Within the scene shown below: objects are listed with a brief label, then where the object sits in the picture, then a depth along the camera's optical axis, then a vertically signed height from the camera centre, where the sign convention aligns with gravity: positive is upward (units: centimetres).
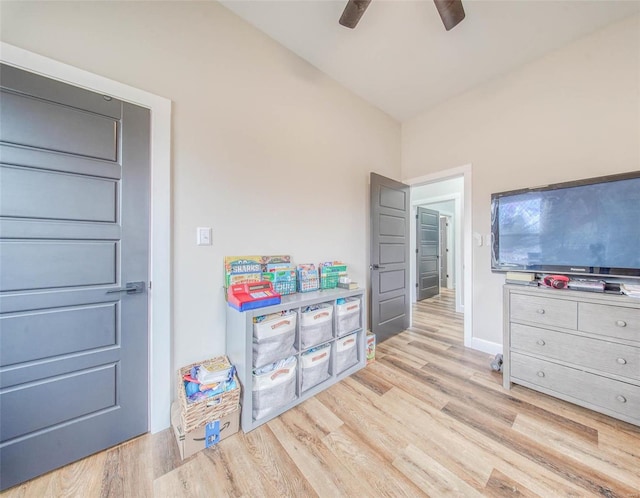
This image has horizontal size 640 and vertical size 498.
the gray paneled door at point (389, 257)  259 -9
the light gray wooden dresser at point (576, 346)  137 -66
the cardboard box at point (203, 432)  122 -104
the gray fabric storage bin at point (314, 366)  168 -89
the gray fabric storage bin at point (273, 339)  142 -59
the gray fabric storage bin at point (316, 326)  168 -59
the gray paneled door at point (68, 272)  105 -11
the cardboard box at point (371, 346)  224 -97
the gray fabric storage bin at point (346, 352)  191 -89
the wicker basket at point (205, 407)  122 -89
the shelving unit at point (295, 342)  138 -69
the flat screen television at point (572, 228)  153 +17
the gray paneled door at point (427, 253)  475 -7
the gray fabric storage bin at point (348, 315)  190 -57
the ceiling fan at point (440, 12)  140 +153
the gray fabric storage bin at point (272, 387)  143 -89
